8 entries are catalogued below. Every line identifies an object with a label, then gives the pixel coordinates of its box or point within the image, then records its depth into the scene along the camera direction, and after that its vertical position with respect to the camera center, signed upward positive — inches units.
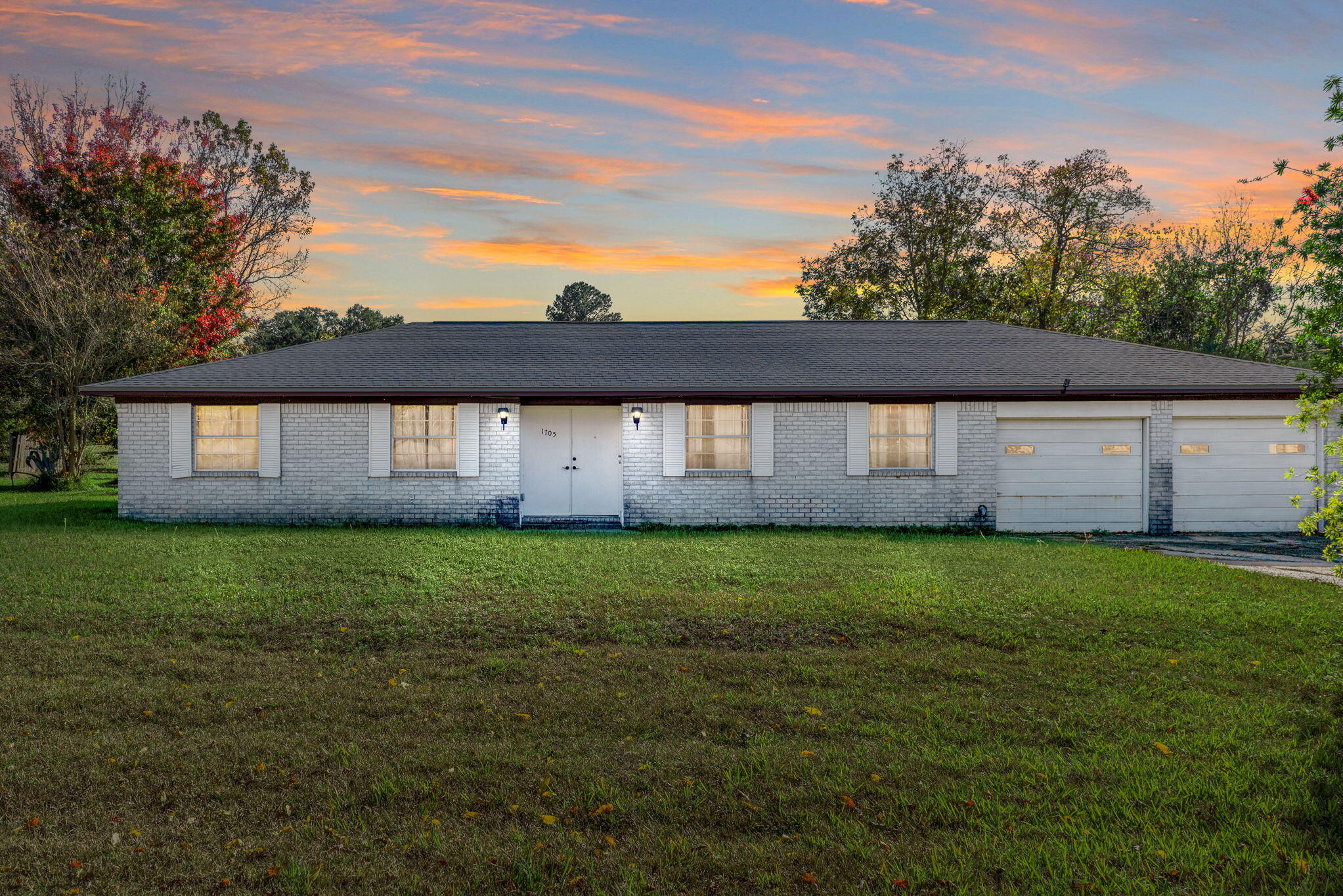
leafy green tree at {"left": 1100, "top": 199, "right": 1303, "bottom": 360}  1226.0 +245.8
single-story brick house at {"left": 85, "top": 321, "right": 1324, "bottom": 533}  571.8 +3.7
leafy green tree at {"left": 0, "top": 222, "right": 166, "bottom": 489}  828.6 +125.4
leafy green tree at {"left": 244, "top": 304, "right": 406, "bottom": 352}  1824.6 +332.8
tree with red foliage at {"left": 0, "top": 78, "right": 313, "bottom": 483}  911.7 +296.2
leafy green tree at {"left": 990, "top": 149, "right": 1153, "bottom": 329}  1206.3 +331.0
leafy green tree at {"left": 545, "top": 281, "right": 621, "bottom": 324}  2512.3 +469.0
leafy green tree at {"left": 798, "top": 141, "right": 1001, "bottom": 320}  1226.6 +323.2
